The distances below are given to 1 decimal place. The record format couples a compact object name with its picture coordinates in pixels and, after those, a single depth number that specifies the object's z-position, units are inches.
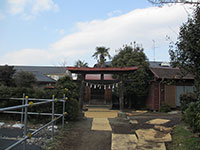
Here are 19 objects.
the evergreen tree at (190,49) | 161.3
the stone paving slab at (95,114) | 464.0
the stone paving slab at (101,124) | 289.6
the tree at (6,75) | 722.8
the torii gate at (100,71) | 392.8
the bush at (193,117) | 188.2
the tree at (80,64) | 1166.6
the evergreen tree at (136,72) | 599.5
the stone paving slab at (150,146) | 182.0
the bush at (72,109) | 318.7
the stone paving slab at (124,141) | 191.9
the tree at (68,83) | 460.2
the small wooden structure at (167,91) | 549.3
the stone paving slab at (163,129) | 245.3
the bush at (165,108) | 528.7
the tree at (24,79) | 733.3
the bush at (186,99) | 302.1
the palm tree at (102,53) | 1052.5
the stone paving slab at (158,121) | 320.9
